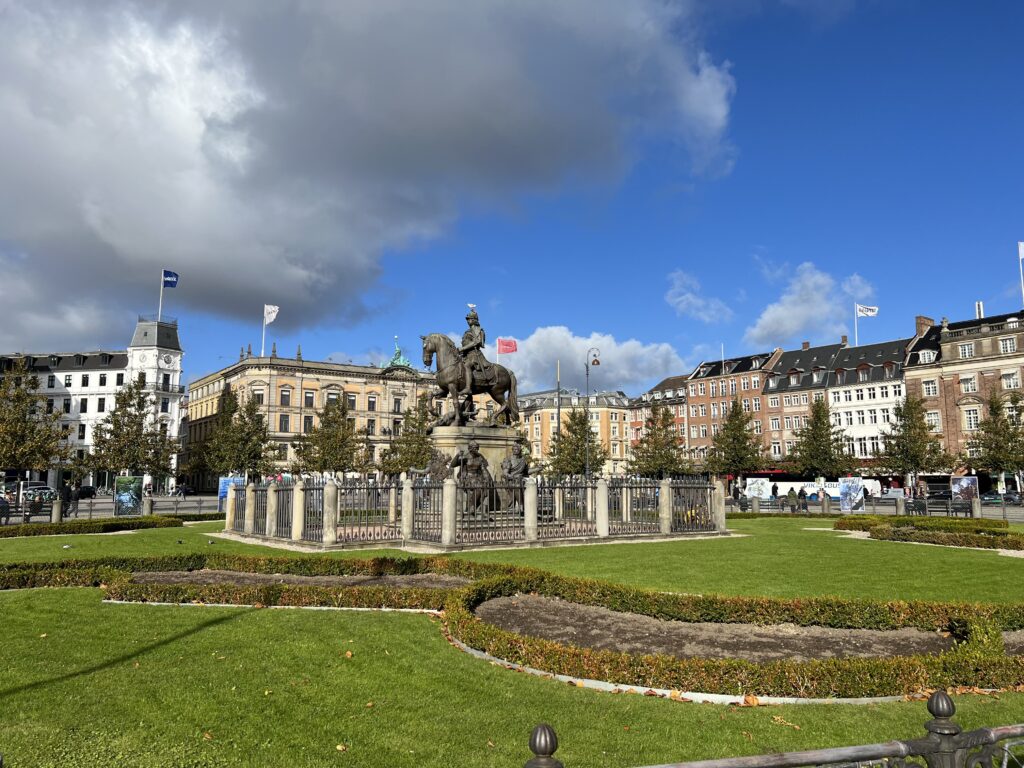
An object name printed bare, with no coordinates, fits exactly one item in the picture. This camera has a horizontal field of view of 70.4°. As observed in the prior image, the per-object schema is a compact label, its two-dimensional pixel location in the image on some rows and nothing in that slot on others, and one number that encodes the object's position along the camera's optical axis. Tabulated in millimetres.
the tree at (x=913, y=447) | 60906
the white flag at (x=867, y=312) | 80875
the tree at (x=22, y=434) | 37812
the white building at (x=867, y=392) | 79500
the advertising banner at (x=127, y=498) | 38312
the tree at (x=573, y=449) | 67688
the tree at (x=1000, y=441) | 53312
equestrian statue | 25797
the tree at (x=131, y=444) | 51094
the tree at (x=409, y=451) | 58000
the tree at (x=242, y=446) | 55719
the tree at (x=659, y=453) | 62125
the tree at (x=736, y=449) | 67688
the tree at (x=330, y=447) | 55062
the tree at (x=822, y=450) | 68938
